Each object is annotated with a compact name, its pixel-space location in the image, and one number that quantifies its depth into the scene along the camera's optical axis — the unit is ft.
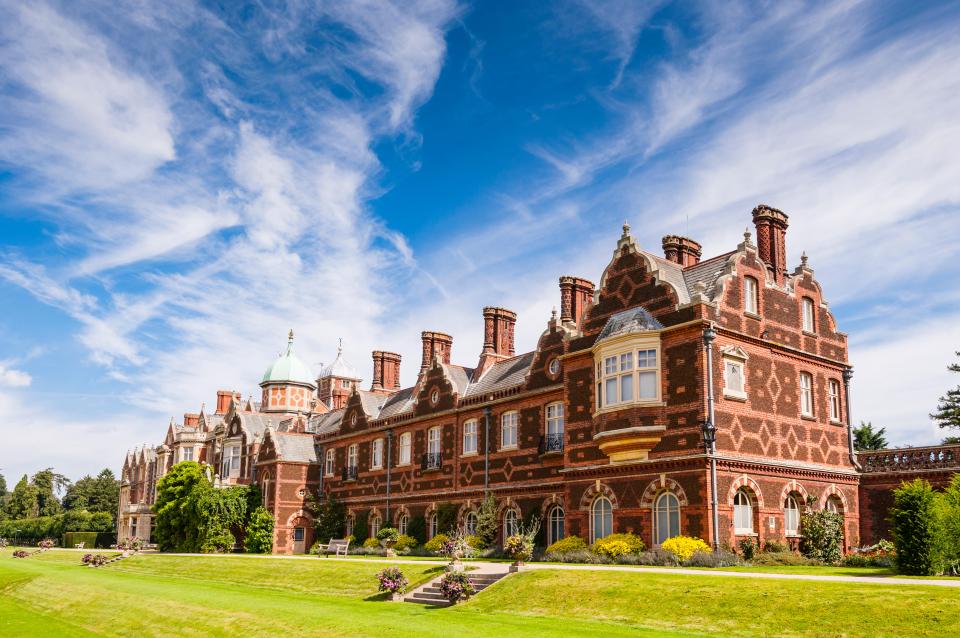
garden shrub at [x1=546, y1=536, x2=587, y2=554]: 94.58
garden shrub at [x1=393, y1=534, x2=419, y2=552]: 131.47
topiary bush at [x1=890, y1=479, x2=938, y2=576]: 63.10
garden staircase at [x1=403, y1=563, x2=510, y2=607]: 73.97
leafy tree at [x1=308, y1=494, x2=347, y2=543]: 157.28
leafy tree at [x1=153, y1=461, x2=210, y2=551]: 168.55
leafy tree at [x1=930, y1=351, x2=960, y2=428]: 143.74
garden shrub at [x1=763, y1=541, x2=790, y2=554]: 84.99
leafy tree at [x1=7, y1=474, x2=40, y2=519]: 370.94
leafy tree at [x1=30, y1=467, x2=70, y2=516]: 394.52
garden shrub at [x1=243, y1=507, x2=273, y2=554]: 158.81
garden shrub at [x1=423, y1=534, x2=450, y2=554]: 121.90
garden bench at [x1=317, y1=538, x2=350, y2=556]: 130.93
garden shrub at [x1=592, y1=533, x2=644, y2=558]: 86.69
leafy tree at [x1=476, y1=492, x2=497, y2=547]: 117.70
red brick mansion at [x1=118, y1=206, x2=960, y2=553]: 86.48
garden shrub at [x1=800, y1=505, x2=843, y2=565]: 88.43
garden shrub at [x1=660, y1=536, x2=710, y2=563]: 79.87
